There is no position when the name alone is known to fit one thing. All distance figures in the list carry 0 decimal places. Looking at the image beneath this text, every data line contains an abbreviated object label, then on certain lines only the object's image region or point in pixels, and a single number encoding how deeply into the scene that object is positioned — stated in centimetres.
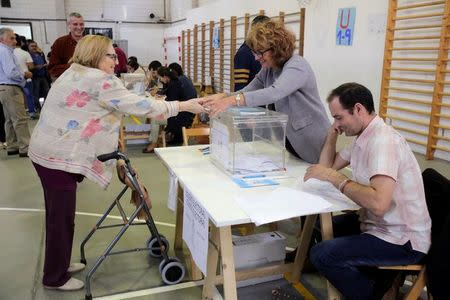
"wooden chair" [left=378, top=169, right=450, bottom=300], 157
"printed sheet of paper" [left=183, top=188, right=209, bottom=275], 163
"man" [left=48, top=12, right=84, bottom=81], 378
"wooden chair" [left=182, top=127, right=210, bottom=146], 288
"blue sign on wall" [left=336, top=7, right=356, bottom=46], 506
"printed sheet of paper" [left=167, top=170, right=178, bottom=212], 205
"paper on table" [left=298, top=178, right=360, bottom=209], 165
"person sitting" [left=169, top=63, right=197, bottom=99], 541
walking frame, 203
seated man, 150
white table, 155
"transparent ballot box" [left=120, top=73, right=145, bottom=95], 561
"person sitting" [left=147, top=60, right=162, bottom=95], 699
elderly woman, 195
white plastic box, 211
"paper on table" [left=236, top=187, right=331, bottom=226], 146
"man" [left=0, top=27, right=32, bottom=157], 476
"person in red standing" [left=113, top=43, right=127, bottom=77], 565
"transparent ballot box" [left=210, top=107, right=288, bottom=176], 198
